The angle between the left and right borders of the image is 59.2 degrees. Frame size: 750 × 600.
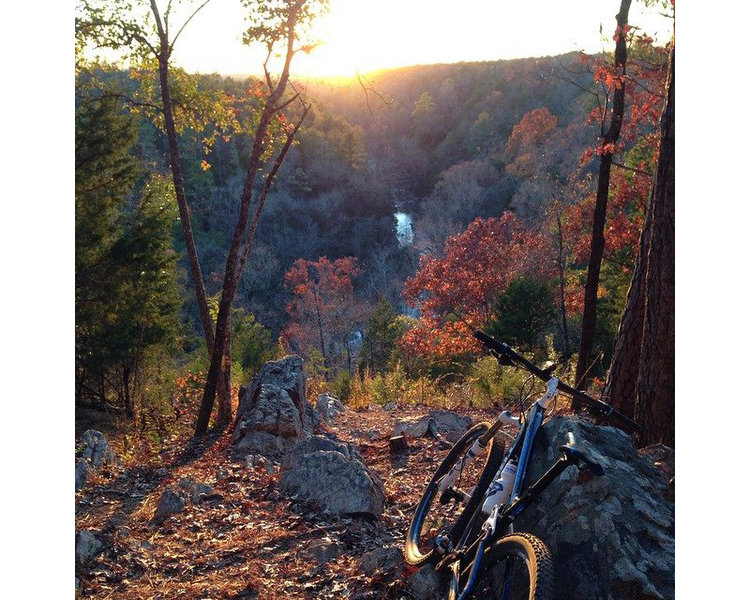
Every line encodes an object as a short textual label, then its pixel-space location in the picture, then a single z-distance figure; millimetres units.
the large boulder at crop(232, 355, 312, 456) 7441
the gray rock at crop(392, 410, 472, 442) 7492
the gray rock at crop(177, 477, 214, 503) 5375
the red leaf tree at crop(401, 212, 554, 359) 20672
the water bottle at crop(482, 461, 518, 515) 2908
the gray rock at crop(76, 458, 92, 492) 6164
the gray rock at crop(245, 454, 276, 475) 6562
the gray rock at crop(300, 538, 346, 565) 4020
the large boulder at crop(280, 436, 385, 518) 4641
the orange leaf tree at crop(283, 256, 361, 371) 32781
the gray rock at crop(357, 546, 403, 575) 3783
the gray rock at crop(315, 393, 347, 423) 9727
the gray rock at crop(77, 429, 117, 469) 6719
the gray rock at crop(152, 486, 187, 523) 5109
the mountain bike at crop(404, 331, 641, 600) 2408
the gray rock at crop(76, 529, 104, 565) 3986
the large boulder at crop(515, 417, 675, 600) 2441
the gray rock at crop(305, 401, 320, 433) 8644
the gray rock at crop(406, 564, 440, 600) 3367
